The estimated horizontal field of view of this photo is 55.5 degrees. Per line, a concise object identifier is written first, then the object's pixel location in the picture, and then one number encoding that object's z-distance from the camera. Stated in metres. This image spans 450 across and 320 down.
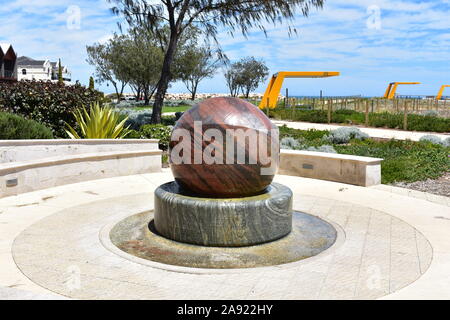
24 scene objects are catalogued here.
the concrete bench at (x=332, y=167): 9.04
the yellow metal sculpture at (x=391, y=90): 64.81
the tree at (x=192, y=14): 18.62
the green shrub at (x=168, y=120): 23.31
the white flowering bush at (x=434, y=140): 15.78
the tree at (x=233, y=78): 69.94
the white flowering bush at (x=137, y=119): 21.00
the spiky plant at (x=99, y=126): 12.52
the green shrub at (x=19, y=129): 10.84
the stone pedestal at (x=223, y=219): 5.16
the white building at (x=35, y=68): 79.72
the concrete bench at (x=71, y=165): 8.15
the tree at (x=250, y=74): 70.38
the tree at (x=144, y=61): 45.75
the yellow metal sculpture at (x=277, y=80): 33.75
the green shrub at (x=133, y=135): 14.07
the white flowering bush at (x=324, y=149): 12.48
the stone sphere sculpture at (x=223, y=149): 5.21
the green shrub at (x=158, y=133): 13.56
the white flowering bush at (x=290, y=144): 13.81
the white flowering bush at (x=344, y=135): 16.33
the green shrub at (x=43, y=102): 13.34
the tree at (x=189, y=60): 45.88
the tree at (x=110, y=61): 48.31
